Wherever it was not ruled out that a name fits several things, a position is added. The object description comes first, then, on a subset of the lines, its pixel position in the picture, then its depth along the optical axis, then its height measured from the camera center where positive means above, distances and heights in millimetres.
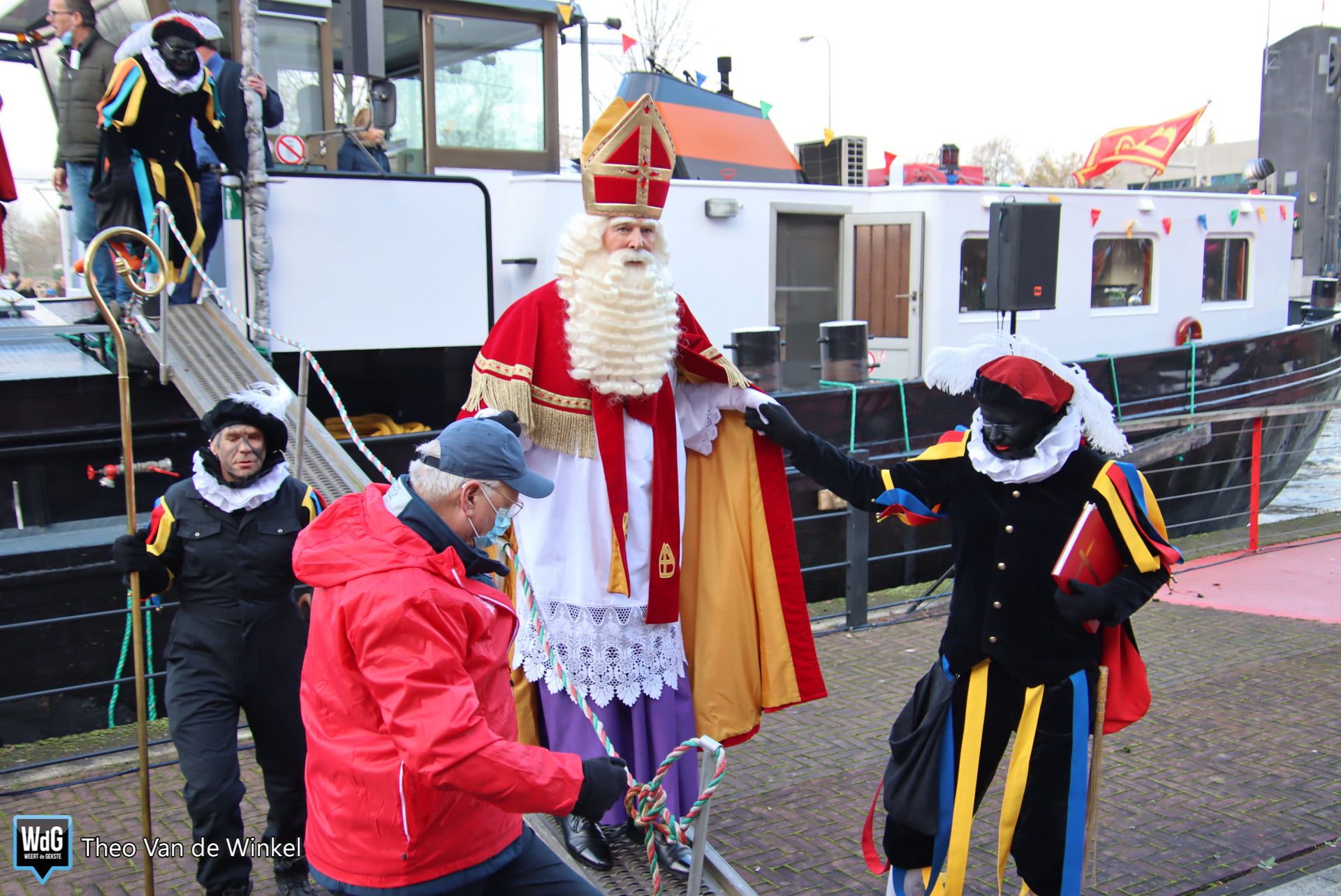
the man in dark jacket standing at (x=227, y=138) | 6324 +974
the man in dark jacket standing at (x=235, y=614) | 3471 -970
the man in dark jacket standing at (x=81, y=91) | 6715 +1313
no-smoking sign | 7727 +1077
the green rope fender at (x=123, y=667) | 5281 -1715
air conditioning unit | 11266 +1473
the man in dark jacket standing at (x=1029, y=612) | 3062 -842
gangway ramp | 5176 -318
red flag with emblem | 12078 +1796
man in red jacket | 2012 -722
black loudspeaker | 7828 +367
